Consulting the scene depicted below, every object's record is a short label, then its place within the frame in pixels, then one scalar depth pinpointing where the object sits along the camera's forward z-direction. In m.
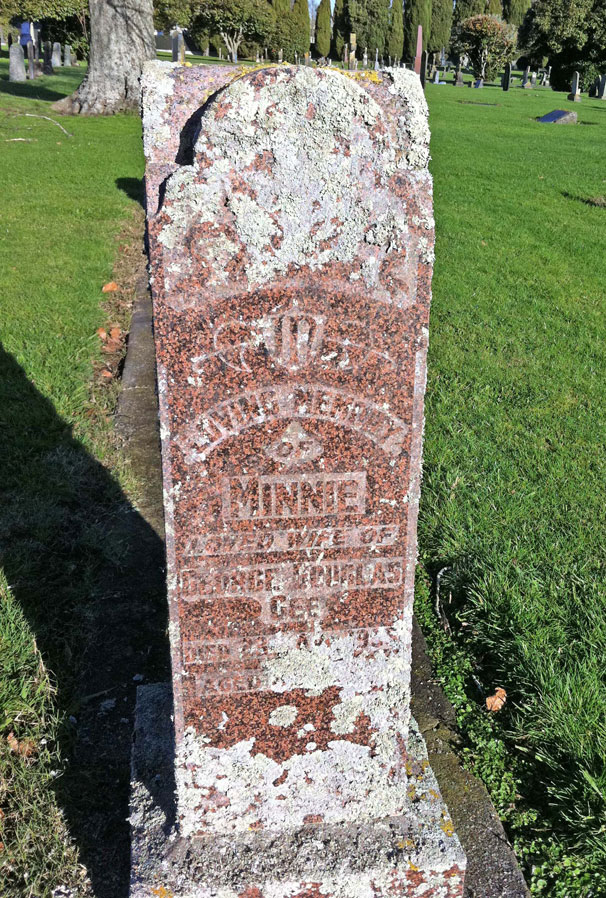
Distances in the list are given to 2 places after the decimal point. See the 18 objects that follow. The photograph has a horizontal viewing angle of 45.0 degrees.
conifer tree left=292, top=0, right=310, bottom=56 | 46.47
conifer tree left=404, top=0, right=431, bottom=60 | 49.50
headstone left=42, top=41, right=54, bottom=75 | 26.52
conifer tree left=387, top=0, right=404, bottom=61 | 50.19
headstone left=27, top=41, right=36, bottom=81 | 23.70
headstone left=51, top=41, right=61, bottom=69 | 31.48
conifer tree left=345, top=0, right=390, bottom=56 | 50.44
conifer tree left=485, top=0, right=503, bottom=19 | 51.62
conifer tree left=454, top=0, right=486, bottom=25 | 51.44
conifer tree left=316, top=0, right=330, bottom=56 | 53.69
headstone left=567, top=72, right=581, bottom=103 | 30.48
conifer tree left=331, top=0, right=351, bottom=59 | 52.25
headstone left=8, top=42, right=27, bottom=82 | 21.75
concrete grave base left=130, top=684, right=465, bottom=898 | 2.01
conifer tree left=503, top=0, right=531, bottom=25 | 52.88
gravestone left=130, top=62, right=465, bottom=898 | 1.69
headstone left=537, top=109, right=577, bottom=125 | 21.58
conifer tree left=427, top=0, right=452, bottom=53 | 50.84
